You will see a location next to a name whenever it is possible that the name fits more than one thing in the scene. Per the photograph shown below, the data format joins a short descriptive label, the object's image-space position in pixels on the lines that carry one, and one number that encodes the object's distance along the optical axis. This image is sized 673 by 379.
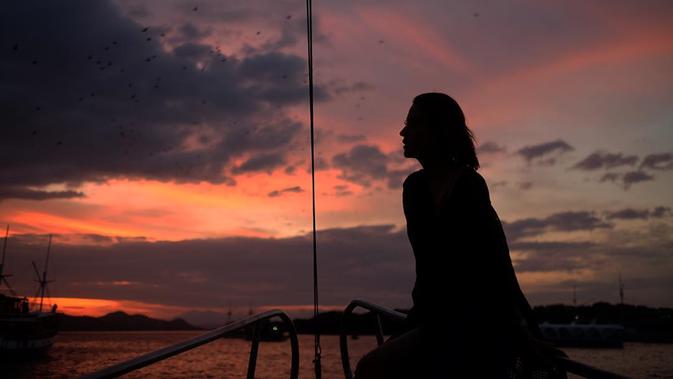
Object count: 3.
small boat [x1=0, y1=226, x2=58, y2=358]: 73.19
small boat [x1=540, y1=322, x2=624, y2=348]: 124.38
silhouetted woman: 2.11
